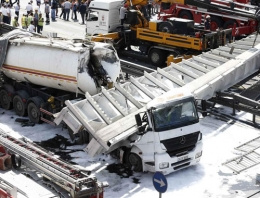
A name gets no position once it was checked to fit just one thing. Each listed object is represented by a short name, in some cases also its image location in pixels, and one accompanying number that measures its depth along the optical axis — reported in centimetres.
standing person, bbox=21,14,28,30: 2892
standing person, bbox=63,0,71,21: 3347
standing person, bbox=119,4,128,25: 2583
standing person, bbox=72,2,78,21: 3437
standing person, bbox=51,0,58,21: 3329
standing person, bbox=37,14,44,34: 2925
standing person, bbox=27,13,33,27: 2888
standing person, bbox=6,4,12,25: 3031
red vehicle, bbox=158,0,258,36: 2586
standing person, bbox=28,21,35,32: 2739
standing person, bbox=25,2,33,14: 3222
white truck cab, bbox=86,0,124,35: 2569
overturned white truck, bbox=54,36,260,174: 1366
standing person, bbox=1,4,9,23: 3011
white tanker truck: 1681
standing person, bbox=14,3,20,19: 3301
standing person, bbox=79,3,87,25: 3338
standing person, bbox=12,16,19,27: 2830
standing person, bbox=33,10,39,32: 2930
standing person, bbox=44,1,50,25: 3255
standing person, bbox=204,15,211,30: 2692
